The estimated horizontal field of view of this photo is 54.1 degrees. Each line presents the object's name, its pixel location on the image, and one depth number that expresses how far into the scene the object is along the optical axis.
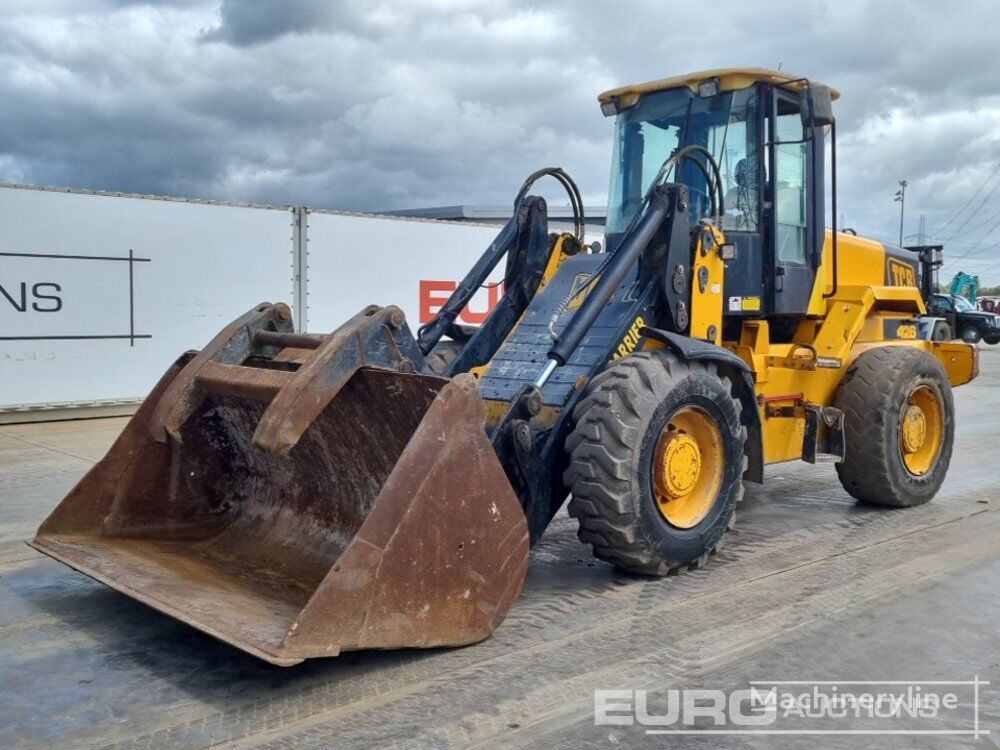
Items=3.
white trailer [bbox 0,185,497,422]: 10.80
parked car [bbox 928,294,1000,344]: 29.12
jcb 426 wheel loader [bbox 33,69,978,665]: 3.79
